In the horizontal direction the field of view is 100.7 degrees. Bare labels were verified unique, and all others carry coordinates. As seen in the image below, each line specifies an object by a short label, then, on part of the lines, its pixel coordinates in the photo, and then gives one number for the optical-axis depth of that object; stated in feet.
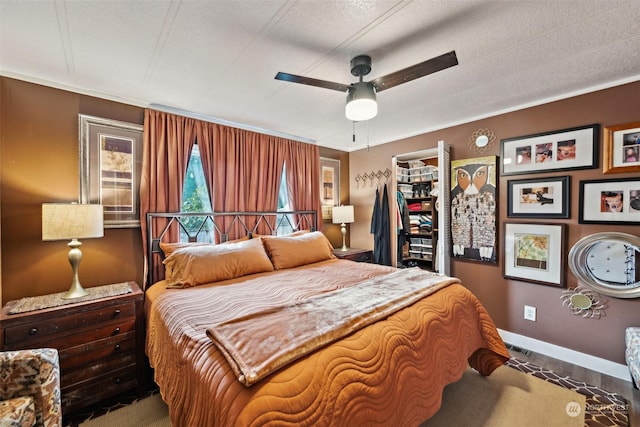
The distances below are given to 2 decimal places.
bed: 3.18
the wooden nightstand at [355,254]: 12.08
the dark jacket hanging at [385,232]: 12.50
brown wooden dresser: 5.54
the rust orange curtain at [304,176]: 12.08
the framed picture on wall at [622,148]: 7.05
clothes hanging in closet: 12.62
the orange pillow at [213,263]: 7.16
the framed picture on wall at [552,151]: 7.77
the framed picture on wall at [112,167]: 7.49
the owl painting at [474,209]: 9.64
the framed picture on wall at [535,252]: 8.30
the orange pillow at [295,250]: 9.13
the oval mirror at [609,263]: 7.18
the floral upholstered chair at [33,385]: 4.21
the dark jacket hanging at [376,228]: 12.80
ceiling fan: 5.04
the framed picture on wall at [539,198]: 8.23
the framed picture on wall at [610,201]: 7.11
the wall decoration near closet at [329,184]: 13.69
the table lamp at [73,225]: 6.03
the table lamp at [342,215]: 13.04
